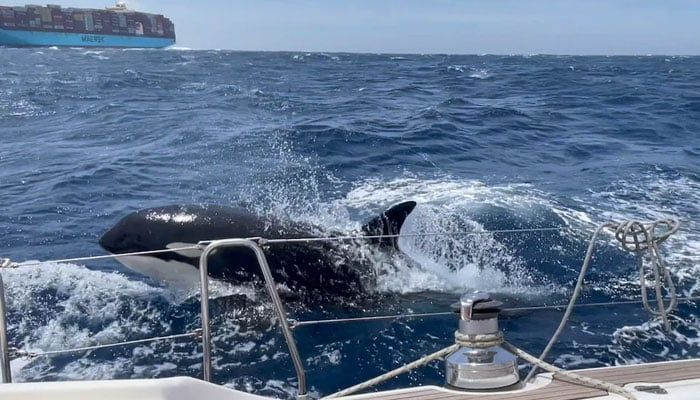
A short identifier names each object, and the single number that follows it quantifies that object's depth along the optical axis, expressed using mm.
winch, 3426
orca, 7195
